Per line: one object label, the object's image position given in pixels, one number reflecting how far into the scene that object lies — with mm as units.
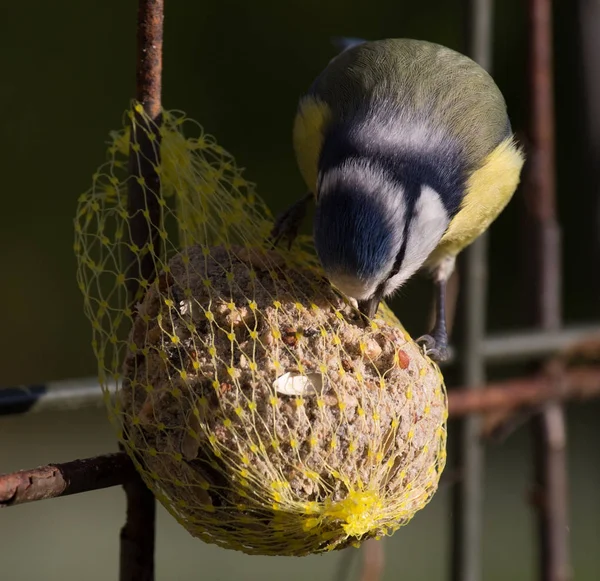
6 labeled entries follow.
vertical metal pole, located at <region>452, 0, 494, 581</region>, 2156
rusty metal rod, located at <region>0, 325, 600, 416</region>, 2070
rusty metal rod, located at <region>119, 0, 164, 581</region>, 2063
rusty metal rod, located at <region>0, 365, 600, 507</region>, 2033
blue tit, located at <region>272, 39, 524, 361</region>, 2068
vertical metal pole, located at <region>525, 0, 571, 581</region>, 2170
